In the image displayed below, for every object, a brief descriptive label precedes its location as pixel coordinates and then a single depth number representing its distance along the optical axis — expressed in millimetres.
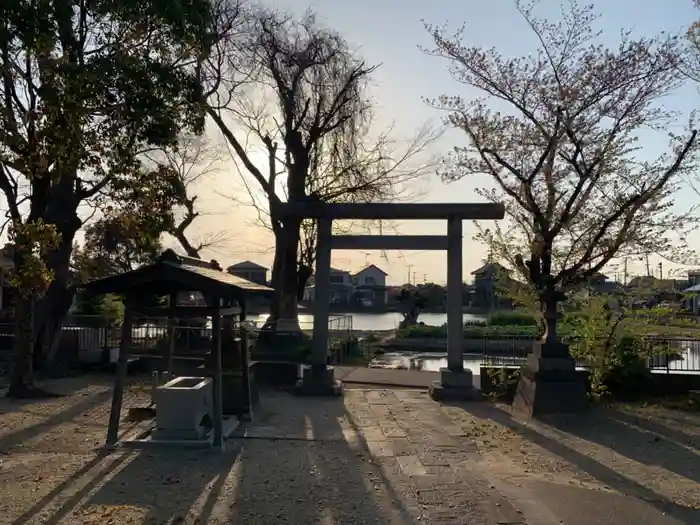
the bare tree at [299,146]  21391
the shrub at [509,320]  35156
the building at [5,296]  22520
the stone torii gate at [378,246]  13789
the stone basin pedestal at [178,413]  8531
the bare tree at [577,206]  12258
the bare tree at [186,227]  22314
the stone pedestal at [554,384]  11336
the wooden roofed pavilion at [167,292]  8383
